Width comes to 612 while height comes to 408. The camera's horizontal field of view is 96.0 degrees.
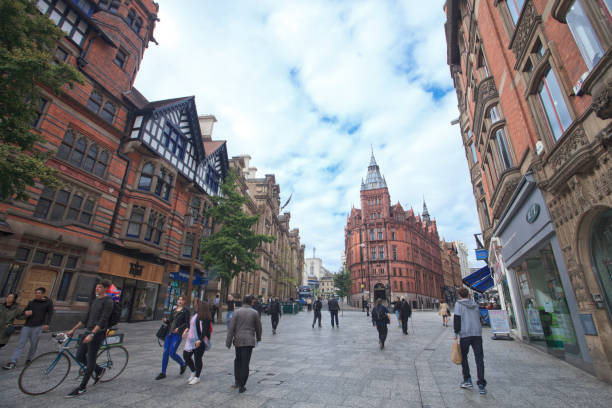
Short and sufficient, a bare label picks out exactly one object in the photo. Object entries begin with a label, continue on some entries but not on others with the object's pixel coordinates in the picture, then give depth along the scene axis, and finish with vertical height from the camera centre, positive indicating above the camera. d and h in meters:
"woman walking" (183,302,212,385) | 5.71 -0.79
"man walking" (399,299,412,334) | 14.66 -0.33
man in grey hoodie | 5.22 -0.40
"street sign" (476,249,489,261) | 22.62 +4.19
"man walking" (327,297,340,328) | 17.04 -0.19
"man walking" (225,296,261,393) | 5.22 -0.66
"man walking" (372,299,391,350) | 9.95 -0.57
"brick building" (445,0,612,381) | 5.53 +3.58
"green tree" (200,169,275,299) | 18.12 +4.04
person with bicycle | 4.90 -0.62
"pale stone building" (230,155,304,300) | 33.66 +10.41
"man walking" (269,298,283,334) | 14.91 -0.56
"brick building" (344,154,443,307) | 65.06 +13.60
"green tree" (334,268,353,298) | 54.81 +4.10
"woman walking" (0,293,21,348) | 6.17 -0.48
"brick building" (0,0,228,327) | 13.20 +6.42
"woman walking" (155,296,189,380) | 5.96 -0.66
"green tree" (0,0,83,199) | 7.39 +5.77
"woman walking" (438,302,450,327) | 19.75 -0.34
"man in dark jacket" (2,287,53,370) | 6.36 -0.57
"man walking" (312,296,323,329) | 17.62 -0.29
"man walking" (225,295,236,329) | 14.61 -0.22
